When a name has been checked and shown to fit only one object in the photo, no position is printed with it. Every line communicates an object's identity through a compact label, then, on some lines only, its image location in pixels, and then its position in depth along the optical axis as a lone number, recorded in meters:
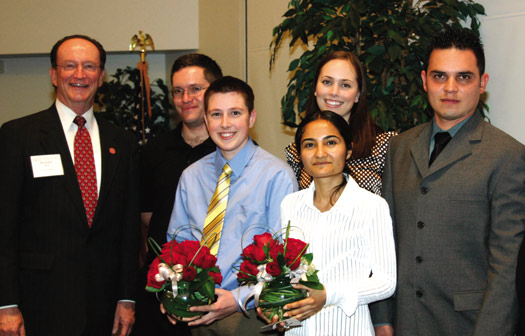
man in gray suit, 2.01
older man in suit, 2.58
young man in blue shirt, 2.34
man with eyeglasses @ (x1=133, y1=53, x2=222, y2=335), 3.00
